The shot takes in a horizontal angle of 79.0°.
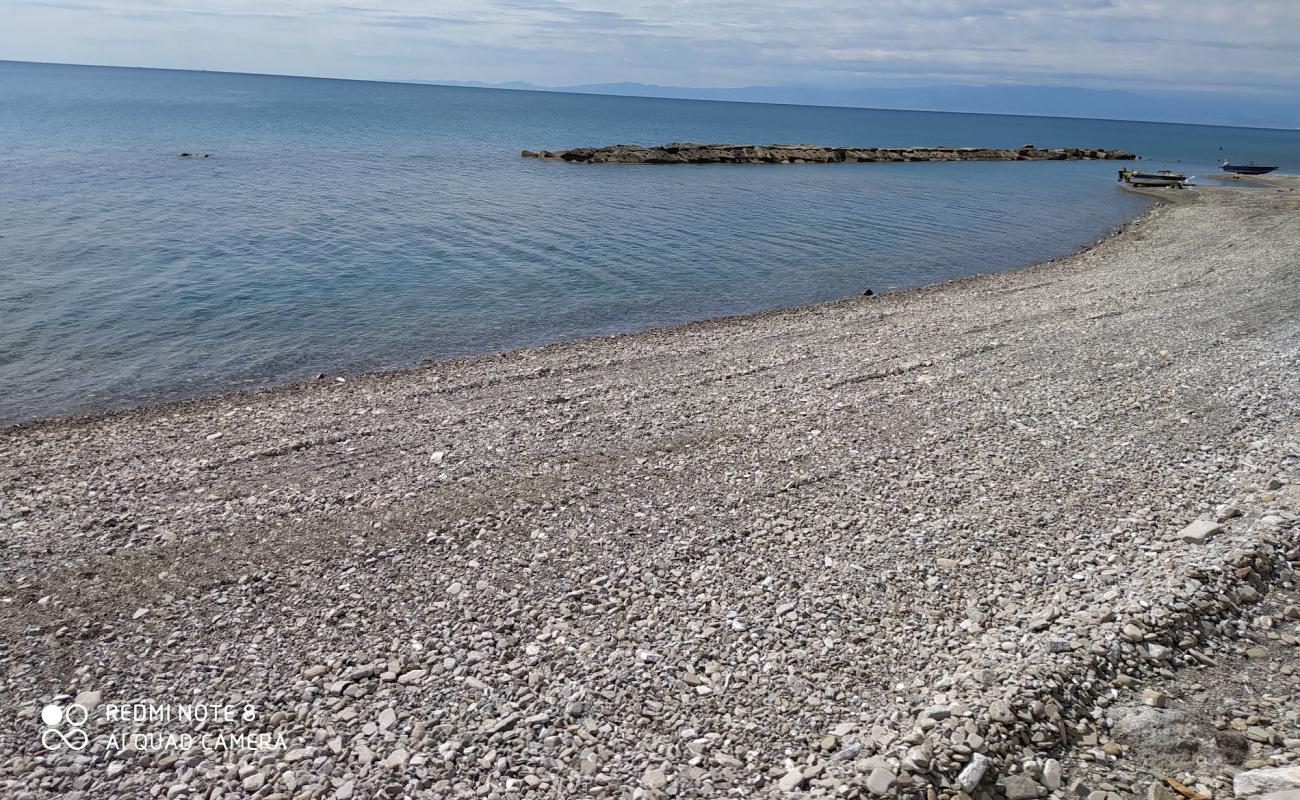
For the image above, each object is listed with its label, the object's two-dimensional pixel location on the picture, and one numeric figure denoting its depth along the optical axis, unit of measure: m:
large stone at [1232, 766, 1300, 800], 5.34
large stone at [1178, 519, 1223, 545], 8.75
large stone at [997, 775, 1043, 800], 5.56
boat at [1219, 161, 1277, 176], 74.38
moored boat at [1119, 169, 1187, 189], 61.22
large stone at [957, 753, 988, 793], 5.58
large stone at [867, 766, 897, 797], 5.48
